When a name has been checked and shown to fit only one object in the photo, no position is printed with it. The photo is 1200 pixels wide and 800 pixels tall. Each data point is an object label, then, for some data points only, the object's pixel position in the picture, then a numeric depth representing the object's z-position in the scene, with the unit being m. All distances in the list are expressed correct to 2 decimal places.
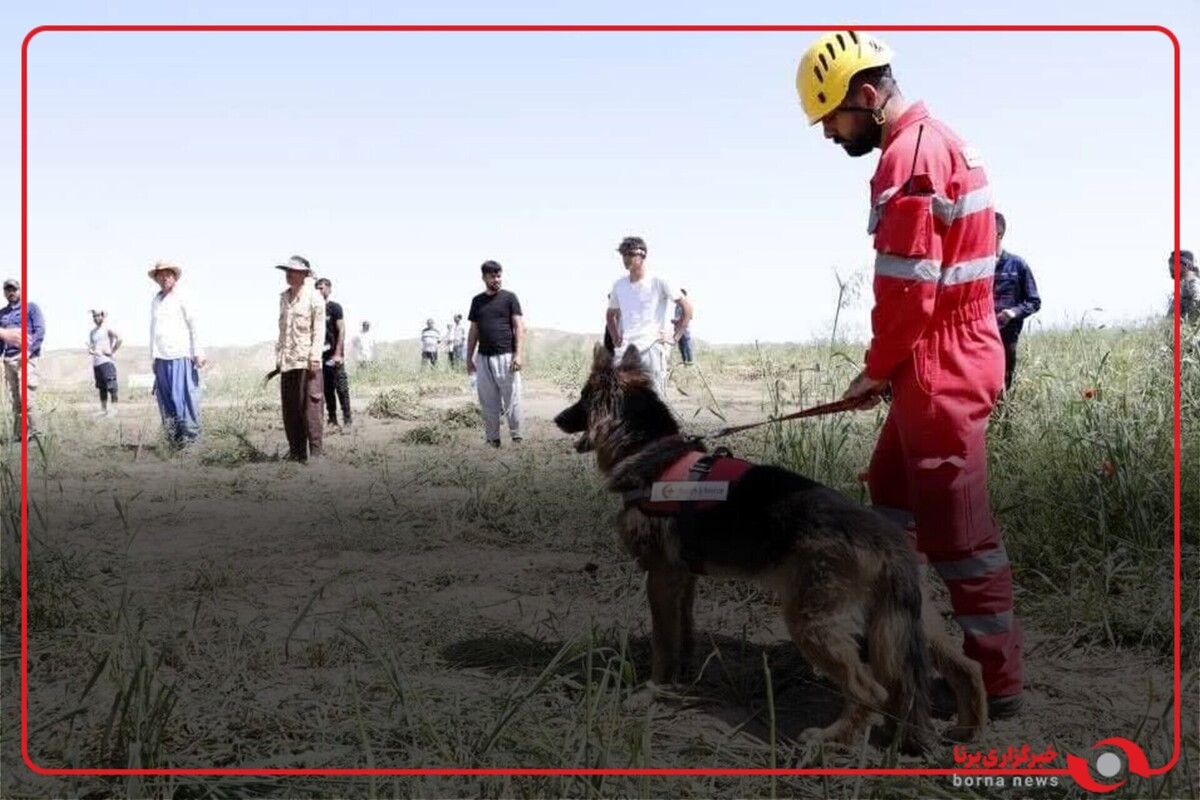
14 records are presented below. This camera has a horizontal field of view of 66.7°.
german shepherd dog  2.90
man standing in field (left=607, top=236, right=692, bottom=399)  5.15
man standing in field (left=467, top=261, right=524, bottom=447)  8.30
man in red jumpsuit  2.91
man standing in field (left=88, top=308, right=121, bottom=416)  14.90
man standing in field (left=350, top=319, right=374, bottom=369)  15.94
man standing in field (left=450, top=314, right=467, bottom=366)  17.22
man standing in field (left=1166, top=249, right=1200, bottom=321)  8.98
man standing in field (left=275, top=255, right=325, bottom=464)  8.91
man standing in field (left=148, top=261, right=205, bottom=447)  9.63
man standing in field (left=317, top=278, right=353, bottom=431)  10.79
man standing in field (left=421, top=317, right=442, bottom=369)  15.74
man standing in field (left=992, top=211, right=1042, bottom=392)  7.04
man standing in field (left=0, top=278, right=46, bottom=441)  10.32
